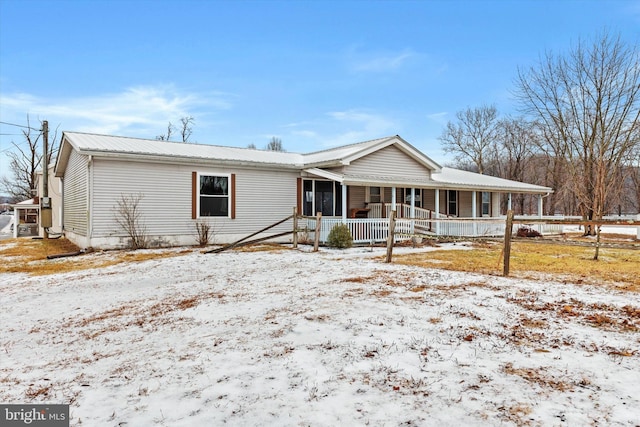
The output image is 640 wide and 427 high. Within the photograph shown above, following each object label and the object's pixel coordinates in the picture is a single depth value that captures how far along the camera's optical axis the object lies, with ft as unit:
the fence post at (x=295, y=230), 41.57
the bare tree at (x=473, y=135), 127.85
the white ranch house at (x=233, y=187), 39.63
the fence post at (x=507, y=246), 23.71
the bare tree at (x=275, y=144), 180.96
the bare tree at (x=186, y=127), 125.32
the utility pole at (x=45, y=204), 52.80
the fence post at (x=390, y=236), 30.15
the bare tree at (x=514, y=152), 120.16
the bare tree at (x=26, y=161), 116.67
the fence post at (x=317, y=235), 38.19
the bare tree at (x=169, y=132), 123.44
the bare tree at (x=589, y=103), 62.28
